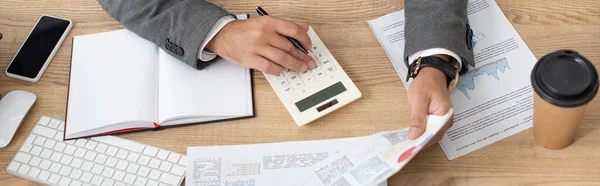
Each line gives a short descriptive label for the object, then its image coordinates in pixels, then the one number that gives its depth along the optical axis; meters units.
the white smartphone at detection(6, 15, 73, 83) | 1.18
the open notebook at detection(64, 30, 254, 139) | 1.07
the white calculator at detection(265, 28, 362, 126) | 1.06
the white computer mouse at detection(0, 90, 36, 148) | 1.11
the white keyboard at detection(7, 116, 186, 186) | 1.04
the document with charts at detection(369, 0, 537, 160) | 1.01
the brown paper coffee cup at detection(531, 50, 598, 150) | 0.82
